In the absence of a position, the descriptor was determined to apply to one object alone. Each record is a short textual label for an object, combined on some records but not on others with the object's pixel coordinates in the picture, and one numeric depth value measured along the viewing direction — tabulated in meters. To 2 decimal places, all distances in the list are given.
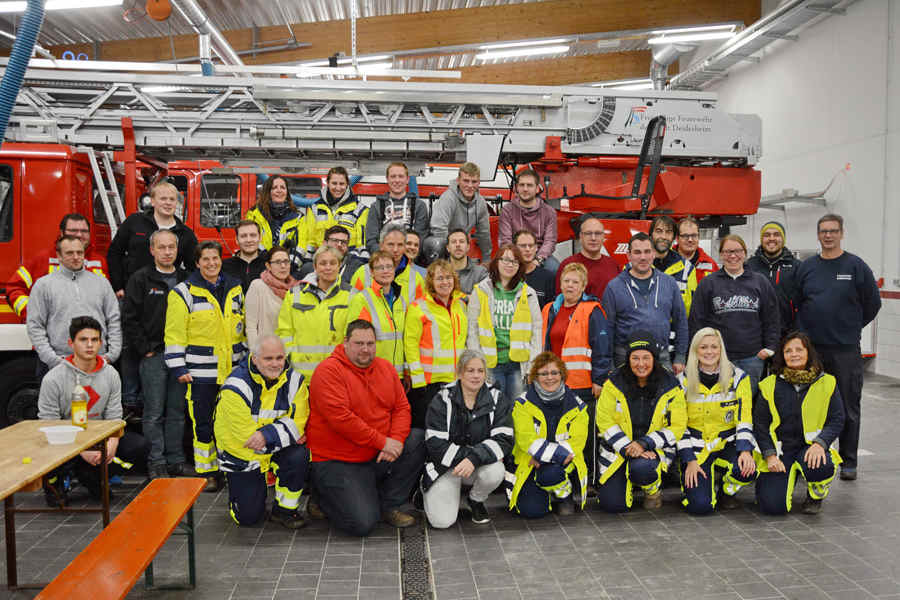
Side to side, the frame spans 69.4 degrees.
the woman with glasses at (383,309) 4.93
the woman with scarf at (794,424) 4.68
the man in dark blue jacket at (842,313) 5.43
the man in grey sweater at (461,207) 5.86
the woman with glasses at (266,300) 5.10
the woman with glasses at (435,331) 4.82
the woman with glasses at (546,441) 4.59
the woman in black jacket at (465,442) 4.46
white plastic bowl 3.41
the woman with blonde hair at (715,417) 4.77
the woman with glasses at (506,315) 4.95
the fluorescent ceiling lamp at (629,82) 16.38
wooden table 2.89
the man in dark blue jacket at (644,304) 5.09
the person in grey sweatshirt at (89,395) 4.43
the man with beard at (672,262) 5.79
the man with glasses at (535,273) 5.20
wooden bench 2.63
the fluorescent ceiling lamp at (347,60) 12.38
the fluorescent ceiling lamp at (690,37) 11.80
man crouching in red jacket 4.38
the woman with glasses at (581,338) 4.98
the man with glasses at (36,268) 5.25
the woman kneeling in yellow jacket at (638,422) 4.72
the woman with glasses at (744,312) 5.30
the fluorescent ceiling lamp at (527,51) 12.37
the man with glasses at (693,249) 5.89
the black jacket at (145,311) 5.21
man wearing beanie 5.79
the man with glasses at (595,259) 5.46
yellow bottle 3.78
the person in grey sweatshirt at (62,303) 4.95
